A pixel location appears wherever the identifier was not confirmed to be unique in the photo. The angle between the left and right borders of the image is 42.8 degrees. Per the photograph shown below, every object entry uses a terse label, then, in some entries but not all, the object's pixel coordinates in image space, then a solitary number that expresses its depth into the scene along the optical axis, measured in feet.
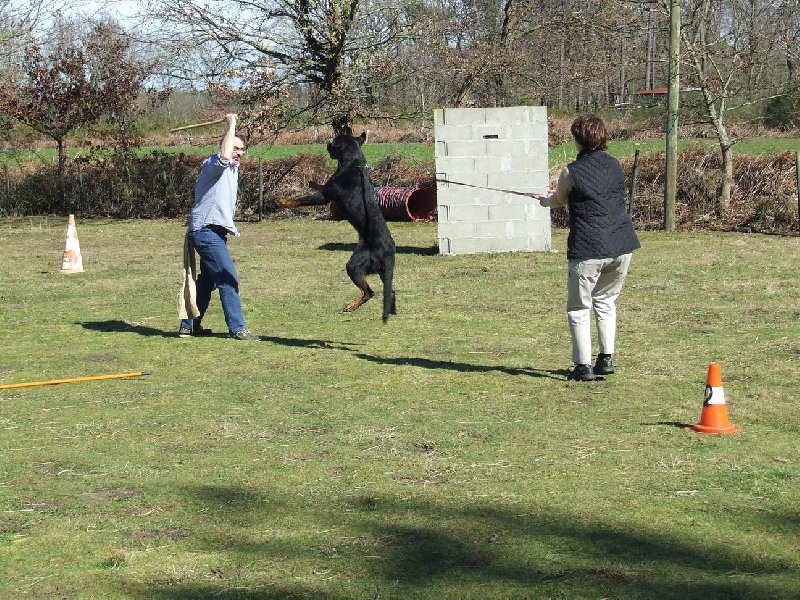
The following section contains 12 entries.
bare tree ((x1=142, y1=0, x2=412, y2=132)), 78.48
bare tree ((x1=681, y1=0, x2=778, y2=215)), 67.46
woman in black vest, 24.57
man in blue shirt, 31.01
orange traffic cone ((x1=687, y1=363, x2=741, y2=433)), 20.48
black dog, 29.40
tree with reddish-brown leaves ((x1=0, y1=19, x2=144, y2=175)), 84.64
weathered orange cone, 51.08
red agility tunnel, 73.20
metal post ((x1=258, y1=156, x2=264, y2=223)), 80.42
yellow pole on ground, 26.25
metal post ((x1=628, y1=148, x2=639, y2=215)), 68.03
